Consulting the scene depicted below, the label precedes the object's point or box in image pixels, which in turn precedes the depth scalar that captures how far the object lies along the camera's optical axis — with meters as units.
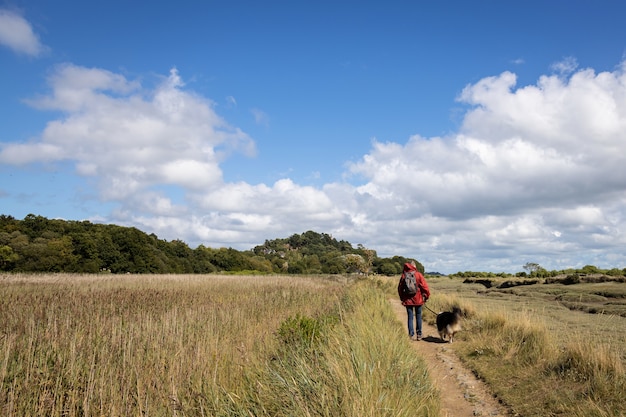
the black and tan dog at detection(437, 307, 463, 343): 9.88
